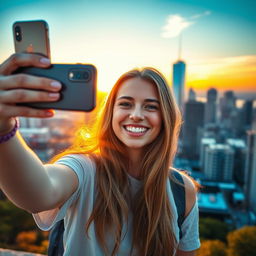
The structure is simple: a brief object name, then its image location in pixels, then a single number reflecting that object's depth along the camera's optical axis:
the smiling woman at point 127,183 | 0.96
